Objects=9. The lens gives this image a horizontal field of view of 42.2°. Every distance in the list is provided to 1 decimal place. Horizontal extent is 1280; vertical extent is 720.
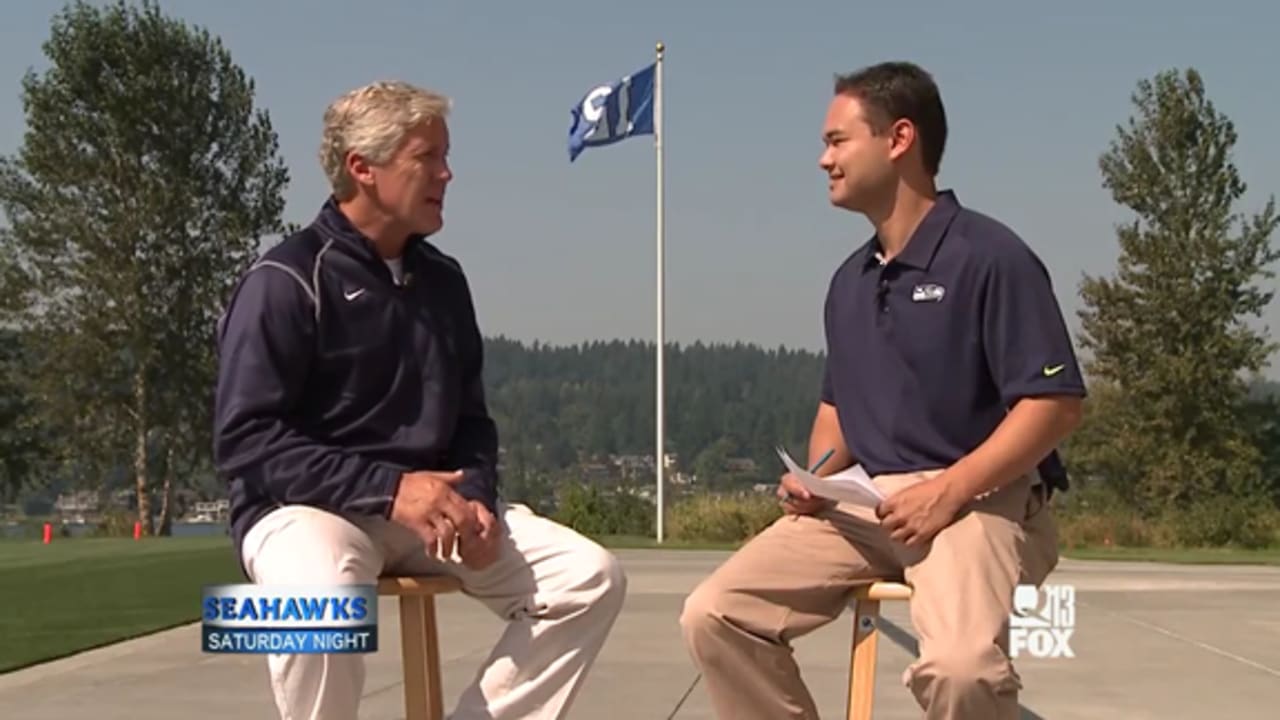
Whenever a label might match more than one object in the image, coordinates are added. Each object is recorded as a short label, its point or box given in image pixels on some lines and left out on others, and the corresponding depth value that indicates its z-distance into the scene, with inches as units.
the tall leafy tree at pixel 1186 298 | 1406.3
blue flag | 1069.1
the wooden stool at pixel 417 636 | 141.9
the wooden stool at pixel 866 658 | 147.6
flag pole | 988.6
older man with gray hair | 139.3
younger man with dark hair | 143.6
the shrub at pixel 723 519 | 991.6
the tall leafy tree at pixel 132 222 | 1561.3
